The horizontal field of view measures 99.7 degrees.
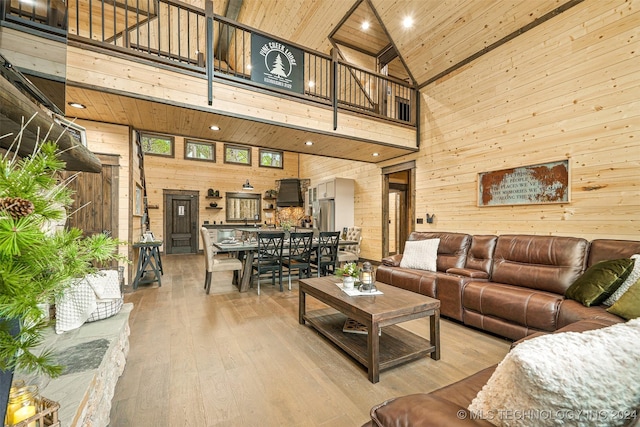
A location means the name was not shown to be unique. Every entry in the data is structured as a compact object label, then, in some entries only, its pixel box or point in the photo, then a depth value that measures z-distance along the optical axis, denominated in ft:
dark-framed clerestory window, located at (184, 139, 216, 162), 30.30
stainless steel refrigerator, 24.84
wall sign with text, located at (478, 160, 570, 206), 11.46
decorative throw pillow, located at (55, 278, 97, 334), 5.93
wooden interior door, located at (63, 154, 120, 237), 13.39
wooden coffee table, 6.79
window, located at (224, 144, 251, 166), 32.09
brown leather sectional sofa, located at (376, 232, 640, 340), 8.07
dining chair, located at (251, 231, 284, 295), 14.29
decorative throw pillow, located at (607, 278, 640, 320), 6.41
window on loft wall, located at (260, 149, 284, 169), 34.16
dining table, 14.37
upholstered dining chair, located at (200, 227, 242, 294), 14.06
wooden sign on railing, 13.23
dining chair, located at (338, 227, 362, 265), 17.97
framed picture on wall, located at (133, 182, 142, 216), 15.59
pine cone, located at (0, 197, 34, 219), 1.74
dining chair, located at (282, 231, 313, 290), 15.01
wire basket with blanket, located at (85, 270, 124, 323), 6.55
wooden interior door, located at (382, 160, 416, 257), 21.24
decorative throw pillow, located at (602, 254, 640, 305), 7.14
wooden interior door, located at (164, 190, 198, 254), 29.25
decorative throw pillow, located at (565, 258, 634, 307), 7.29
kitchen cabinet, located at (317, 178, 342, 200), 24.88
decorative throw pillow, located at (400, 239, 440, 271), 12.79
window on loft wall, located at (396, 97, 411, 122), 20.83
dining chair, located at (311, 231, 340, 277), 16.31
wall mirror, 32.19
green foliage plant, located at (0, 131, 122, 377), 1.76
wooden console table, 15.02
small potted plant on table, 8.98
